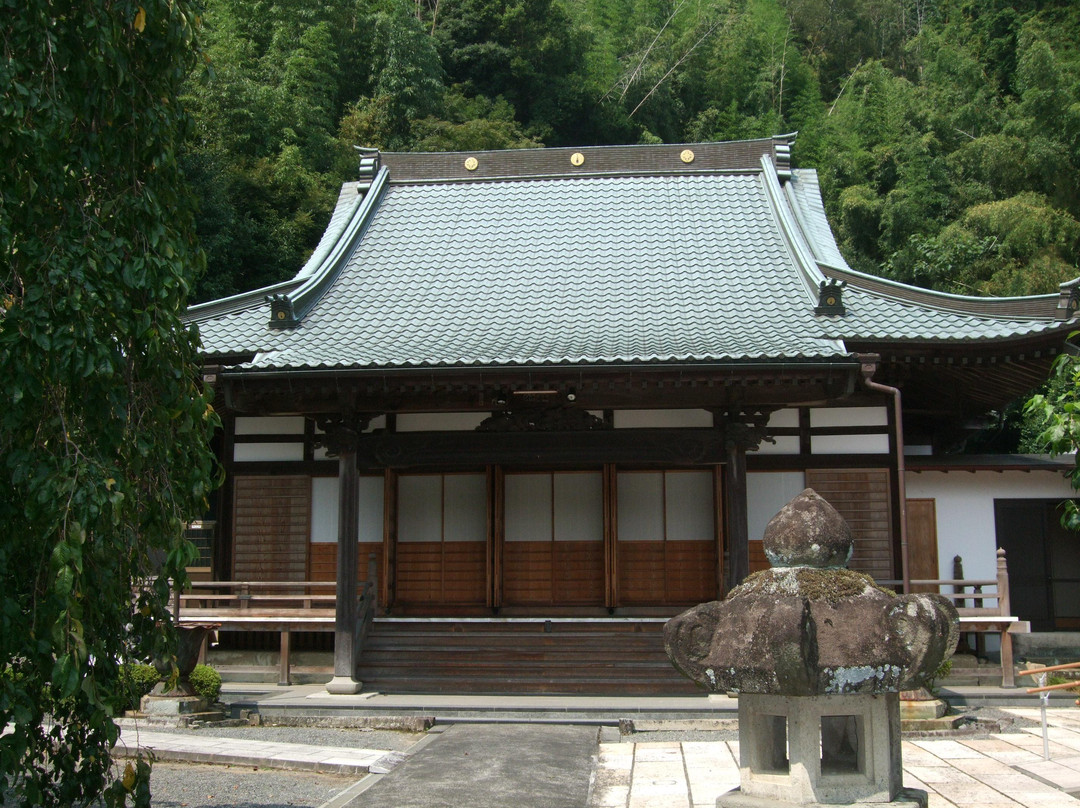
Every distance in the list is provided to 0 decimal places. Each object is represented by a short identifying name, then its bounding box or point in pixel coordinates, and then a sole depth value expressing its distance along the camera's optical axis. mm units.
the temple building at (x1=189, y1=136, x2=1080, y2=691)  10953
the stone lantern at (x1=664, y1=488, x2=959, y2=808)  4551
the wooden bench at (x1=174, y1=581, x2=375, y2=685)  11641
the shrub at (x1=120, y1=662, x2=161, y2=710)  5172
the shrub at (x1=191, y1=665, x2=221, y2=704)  9898
